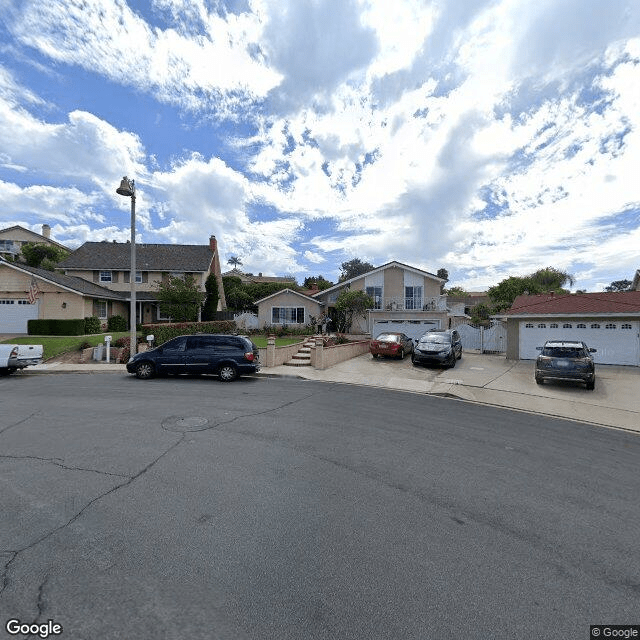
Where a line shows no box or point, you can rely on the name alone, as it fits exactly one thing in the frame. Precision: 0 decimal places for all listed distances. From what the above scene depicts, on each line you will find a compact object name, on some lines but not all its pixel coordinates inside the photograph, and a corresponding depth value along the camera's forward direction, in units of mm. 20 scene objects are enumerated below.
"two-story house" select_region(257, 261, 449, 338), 27750
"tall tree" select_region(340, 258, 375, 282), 73788
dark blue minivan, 12672
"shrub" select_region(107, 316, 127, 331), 27453
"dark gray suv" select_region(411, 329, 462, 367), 15789
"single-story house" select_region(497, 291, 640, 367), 16125
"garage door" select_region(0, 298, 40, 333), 24906
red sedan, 18219
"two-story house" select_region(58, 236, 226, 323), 31750
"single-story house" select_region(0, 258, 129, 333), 24891
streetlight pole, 14266
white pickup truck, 12961
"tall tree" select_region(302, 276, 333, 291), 62531
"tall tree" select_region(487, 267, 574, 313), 39500
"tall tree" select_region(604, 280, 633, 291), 79750
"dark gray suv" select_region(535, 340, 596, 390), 11516
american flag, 22278
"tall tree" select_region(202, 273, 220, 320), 33156
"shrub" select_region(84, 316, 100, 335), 24131
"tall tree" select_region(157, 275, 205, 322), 23281
